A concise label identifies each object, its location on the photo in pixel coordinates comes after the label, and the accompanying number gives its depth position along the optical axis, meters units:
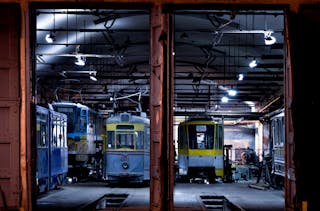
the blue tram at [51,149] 20.22
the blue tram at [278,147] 23.23
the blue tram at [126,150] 25.03
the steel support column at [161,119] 11.81
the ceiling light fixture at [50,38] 20.58
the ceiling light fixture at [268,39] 20.59
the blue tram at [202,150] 29.89
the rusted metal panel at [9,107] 11.59
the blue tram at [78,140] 28.73
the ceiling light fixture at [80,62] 24.52
